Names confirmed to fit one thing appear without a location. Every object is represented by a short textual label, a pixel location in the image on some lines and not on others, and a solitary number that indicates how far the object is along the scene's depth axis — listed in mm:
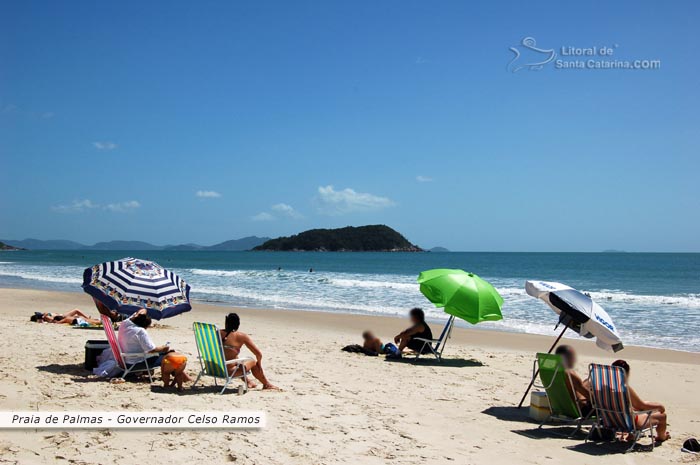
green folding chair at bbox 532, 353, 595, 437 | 6164
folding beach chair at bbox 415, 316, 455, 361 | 10219
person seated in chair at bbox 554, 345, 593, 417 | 6168
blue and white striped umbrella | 7523
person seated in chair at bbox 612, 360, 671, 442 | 5770
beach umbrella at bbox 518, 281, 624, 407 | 6375
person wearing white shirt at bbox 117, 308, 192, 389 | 7145
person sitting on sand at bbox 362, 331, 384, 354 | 10570
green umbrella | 9609
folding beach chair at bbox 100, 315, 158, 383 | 7148
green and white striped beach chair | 6707
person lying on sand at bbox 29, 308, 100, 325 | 12804
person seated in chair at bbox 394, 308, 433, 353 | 10383
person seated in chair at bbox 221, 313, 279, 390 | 7055
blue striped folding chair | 5660
